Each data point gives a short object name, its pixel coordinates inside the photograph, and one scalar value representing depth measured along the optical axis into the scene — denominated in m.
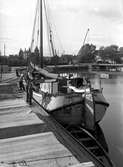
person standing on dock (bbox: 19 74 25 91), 22.11
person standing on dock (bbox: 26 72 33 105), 15.02
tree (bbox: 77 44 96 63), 91.76
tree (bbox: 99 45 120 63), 129.74
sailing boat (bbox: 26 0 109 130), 13.72
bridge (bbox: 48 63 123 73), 86.83
